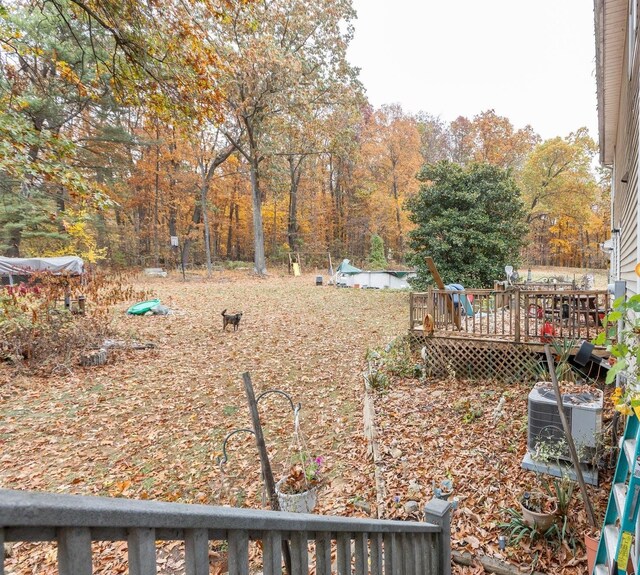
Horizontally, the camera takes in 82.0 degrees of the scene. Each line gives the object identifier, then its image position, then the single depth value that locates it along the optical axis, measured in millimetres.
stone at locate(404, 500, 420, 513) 3501
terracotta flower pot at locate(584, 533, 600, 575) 2639
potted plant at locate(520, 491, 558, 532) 3052
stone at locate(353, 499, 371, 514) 3637
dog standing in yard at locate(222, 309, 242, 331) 9961
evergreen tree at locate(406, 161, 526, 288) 13469
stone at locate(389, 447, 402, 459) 4387
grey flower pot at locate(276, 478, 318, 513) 3400
